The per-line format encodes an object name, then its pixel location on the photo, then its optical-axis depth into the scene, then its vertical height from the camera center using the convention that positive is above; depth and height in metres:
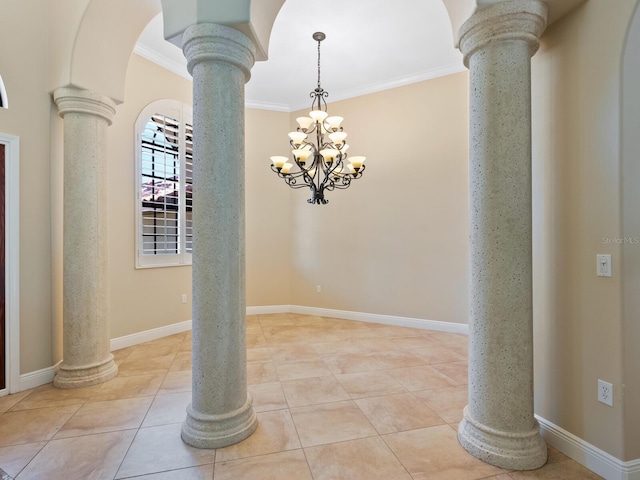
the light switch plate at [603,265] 1.77 -0.13
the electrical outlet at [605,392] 1.77 -0.82
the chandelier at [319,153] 3.55 +0.97
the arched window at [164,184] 4.20 +0.79
